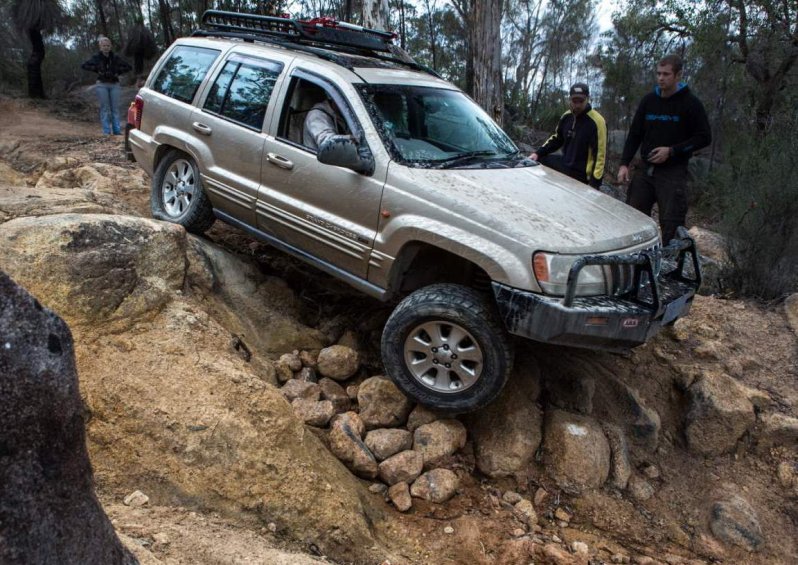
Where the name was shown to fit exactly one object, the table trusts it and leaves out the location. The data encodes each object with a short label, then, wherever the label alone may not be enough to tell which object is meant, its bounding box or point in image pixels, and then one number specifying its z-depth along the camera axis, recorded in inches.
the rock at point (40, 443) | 54.6
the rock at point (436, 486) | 144.8
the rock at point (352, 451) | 148.3
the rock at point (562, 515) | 147.4
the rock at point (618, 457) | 159.9
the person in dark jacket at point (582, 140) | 242.4
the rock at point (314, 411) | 155.3
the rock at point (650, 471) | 165.9
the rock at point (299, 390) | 161.2
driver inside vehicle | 178.1
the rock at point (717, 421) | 175.6
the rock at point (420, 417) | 161.2
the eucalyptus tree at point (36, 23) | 642.2
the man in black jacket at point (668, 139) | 222.8
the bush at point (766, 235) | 249.0
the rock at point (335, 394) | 166.4
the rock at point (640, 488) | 158.2
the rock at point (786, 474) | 166.1
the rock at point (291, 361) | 172.7
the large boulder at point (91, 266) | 139.3
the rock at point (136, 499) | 111.0
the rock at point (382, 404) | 161.9
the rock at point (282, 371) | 168.6
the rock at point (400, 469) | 148.3
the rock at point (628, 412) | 174.4
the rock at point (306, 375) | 170.9
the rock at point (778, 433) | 175.6
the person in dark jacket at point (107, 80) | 441.4
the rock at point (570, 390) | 173.8
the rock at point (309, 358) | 177.8
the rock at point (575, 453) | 156.5
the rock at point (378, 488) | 146.5
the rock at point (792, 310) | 221.3
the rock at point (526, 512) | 143.4
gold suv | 143.1
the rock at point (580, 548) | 135.0
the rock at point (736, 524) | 148.6
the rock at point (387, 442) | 153.2
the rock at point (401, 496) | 142.0
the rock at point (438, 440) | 153.3
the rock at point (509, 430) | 156.9
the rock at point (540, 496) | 151.1
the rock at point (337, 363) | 175.0
